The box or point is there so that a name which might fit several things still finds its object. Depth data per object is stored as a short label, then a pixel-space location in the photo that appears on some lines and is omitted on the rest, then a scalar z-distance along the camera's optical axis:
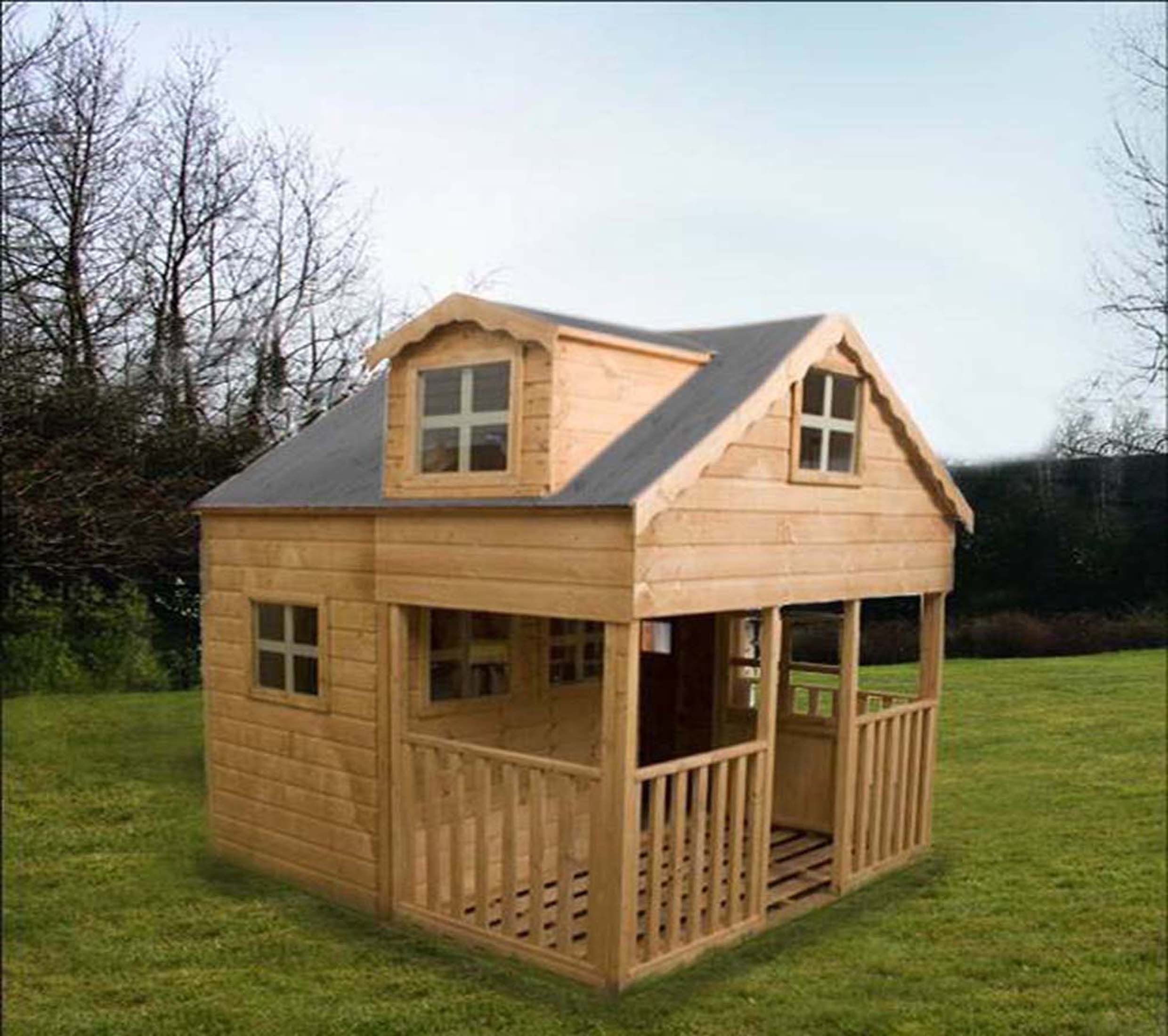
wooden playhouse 5.02
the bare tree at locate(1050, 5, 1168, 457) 11.76
